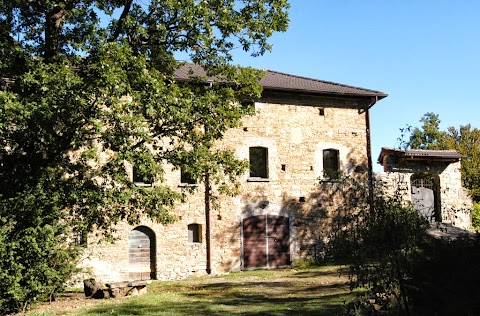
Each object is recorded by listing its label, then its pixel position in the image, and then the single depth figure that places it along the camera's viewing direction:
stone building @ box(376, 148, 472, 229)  20.94
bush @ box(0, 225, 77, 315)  10.66
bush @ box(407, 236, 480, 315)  5.93
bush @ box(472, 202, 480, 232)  23.15
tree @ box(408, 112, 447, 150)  41.75
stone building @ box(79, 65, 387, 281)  16.97
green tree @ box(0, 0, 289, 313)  10.13
